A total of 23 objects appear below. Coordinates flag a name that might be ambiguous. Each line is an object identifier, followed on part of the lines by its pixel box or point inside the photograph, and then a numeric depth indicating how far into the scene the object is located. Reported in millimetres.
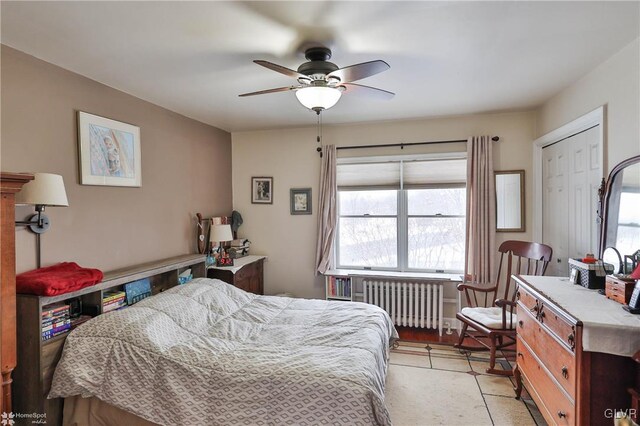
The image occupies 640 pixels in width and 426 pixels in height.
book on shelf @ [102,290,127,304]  2408
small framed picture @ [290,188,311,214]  4348
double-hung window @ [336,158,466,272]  3969
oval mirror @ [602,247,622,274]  2045
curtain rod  3734
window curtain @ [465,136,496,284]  3674
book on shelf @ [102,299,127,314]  2380
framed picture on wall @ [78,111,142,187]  2506
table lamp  3758
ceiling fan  2029
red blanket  1889
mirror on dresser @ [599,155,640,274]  1993
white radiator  3777
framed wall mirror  3702
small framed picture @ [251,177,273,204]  4488
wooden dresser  1435
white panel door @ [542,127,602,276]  2596
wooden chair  2812
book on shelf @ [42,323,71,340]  1964
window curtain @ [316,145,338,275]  4152
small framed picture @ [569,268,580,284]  2129
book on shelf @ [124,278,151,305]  2646
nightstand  3672
